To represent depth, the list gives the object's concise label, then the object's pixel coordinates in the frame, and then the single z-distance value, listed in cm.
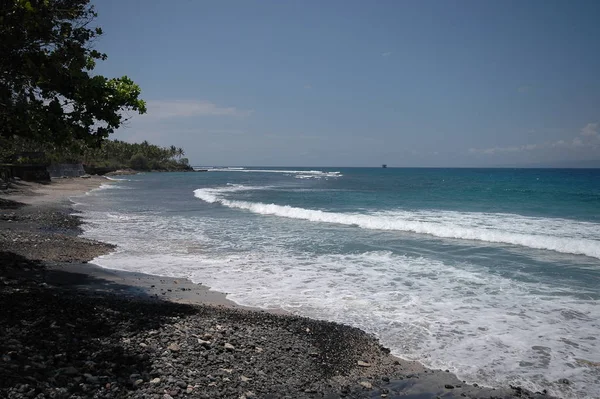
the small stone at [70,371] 470
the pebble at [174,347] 572
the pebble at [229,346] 601
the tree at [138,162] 15198
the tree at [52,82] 868
